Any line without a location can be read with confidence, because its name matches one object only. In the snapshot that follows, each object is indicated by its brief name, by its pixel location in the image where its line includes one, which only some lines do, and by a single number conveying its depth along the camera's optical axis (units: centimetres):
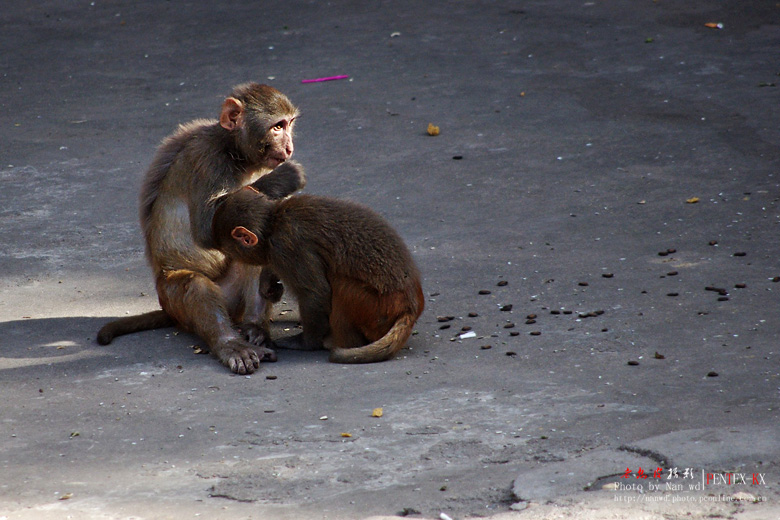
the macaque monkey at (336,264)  1198
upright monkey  1259
